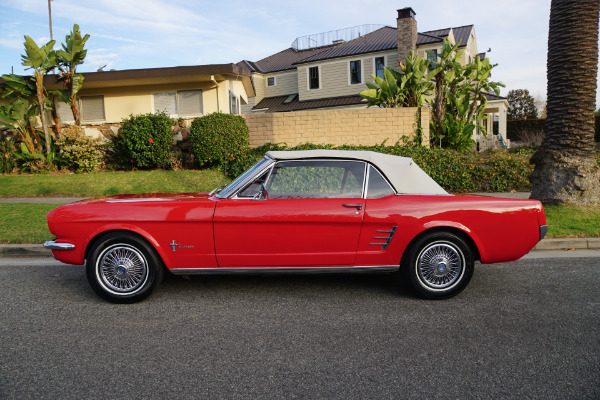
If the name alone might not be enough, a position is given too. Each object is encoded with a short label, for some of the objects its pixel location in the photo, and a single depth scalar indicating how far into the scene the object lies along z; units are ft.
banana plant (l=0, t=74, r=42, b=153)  48.37
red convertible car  14.78
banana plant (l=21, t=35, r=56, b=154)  46.47
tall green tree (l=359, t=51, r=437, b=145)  51.42
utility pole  116.26
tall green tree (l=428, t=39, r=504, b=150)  51.57
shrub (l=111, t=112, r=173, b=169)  47.60
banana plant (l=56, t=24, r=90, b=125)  47.80
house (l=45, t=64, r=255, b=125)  54.39
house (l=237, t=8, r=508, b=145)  88.38
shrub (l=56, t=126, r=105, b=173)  48.16
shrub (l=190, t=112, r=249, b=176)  46.70
